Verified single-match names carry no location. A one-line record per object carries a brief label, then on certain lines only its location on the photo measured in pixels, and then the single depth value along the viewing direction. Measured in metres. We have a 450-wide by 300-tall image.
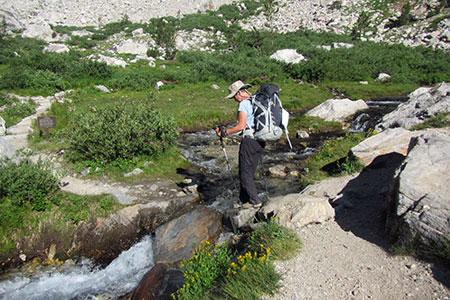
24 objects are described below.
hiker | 7.73
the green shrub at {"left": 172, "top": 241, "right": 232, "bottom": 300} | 5.22
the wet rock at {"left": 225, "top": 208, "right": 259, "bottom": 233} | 8.24
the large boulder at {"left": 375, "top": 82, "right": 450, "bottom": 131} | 13.64
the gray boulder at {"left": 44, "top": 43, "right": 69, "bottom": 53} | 47.75
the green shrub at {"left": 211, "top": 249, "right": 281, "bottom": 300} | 4.70
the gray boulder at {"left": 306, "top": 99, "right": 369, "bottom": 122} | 20.64
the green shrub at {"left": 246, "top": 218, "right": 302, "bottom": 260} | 5.81
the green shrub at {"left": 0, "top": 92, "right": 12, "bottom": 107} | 21.41
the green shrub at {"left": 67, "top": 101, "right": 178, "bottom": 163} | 11.46
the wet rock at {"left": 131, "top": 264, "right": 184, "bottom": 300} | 6.36
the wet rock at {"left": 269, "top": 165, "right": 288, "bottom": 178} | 12.00
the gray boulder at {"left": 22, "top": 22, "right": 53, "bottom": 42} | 65.23
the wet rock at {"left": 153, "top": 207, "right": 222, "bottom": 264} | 7.81
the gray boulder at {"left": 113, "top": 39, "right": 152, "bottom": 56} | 53.75
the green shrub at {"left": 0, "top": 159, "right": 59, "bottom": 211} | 8.54
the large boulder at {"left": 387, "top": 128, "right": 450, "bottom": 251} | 4.82
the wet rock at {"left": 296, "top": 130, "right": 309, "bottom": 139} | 17.86
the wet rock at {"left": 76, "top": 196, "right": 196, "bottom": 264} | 8.12
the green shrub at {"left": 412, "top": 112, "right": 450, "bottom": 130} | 12.13
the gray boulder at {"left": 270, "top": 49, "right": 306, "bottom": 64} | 43.19
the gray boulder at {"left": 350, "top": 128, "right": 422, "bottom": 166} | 9.69
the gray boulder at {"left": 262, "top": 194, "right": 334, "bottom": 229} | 6.87
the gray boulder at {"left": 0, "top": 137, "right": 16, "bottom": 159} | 10.88
